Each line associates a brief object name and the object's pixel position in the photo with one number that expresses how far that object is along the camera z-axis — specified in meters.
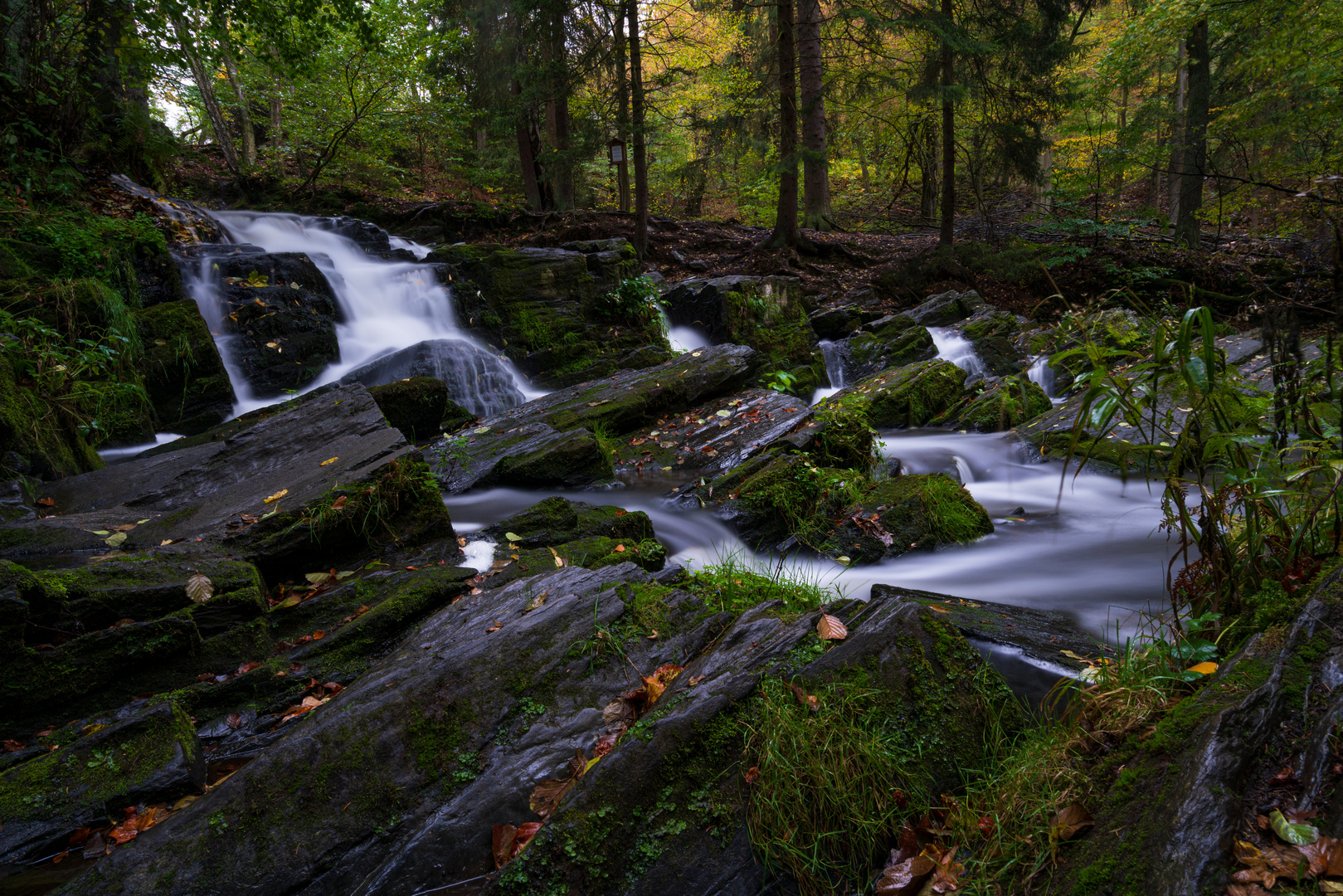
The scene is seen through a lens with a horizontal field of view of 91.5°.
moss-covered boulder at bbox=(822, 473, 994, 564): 5.32
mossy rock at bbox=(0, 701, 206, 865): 2.46
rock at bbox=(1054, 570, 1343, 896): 1.54
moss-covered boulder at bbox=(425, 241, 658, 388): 11.07
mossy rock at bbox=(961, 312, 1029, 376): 11.83
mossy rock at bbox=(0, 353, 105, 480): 5.33
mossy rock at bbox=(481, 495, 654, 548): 4.97
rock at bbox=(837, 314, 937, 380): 11.89
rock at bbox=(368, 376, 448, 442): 7.93
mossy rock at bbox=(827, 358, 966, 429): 8.90
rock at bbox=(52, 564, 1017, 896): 2.10
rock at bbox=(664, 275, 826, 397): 11.87
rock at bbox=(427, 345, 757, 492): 6.88
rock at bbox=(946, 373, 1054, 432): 8.53
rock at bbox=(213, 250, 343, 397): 8.91
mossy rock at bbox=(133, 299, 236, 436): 7.64
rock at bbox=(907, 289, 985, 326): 13.41
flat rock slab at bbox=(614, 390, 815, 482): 7.36
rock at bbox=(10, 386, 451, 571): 4.21
